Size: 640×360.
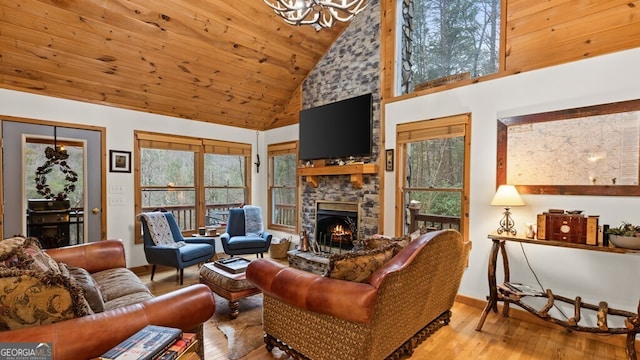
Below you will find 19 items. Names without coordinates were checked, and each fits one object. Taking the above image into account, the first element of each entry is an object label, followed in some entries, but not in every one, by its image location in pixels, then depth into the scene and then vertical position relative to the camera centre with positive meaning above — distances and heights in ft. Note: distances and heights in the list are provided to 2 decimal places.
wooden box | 8.14 -1.46
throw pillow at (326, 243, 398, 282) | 6.37 -1.95
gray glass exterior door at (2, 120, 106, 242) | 12.09 +0.04
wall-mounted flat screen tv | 14.89 +2.53
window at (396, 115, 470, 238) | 11.95 +0.15
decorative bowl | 7.37 -1.63
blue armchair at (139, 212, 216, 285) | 13.08 -3.29
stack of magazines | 3.80 -2.32
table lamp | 9.62 -0.79
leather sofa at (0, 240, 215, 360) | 4.03 -2.26
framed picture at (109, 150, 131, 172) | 14.64 +0.72
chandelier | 7.38 +4.39
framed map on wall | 8.54 +0.84
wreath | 12.94 +0.07
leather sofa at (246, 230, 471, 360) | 5.80 -2.72
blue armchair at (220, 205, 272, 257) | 15.61 -3.34
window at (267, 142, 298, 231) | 19.50 -0.65
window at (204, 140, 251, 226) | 18.79 -0.16
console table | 7.55 -3.66
